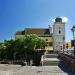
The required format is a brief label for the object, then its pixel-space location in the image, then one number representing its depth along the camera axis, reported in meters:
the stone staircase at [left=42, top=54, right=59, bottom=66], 12.15
